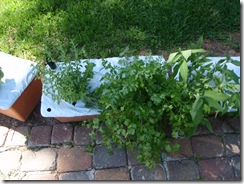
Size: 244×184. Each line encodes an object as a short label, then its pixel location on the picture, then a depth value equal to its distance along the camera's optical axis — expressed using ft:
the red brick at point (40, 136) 6.94
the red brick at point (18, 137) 6.99
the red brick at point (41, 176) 6.45
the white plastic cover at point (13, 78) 6.38
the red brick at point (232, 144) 6.50
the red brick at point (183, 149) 6.50
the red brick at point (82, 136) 6.84
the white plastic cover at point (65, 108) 6.31
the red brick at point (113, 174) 6.34
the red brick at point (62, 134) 6.91
